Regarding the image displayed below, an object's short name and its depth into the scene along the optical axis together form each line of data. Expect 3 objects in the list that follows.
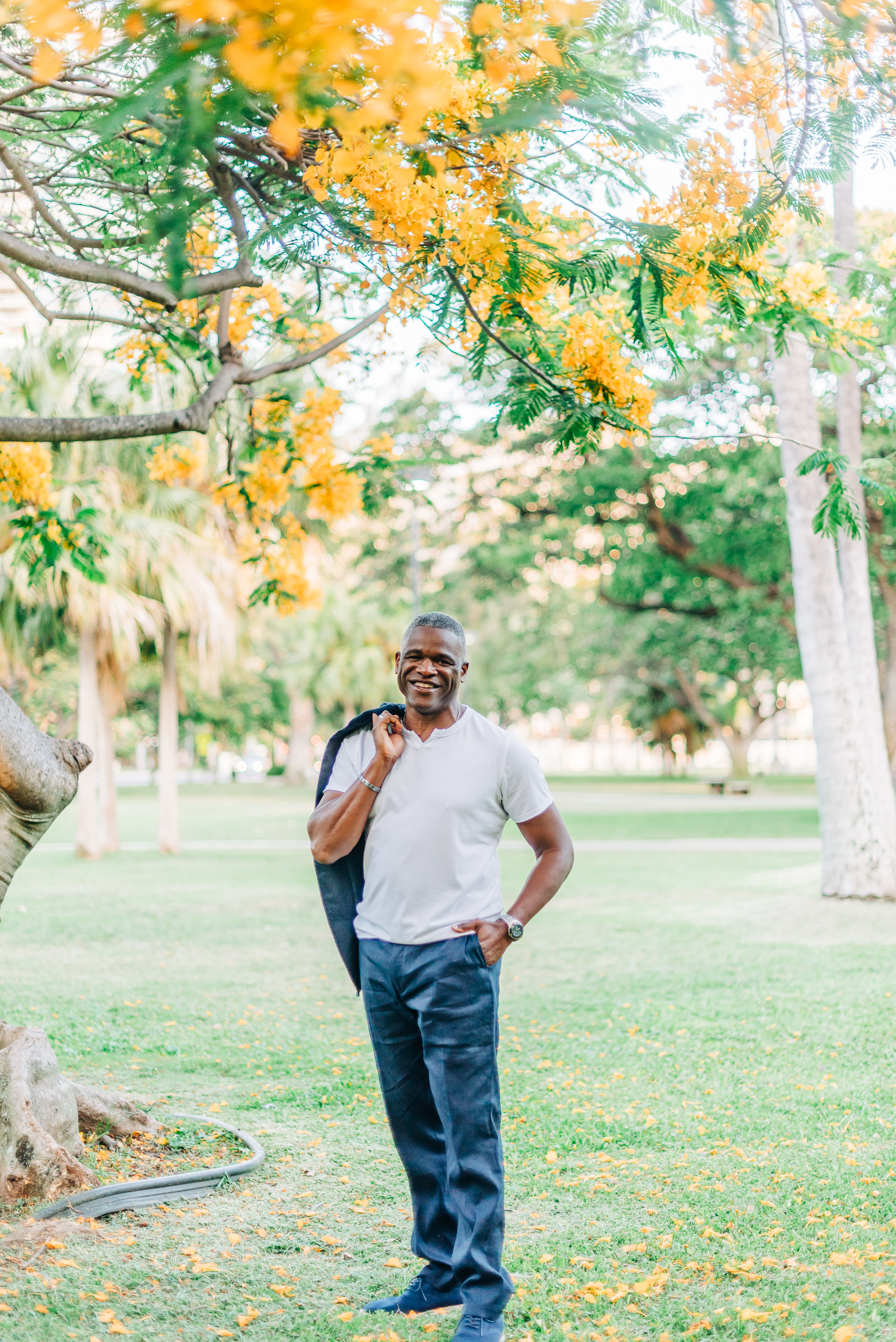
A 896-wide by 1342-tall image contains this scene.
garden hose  4.49
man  3.50
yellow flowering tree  2.90
